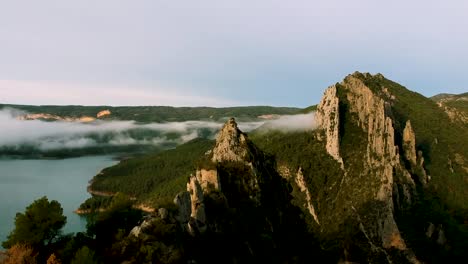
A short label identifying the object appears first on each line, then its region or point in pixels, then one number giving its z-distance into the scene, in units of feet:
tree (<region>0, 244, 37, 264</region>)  130.21
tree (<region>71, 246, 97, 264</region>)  126.31
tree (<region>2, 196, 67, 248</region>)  148.77
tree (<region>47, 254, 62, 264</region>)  130.85
